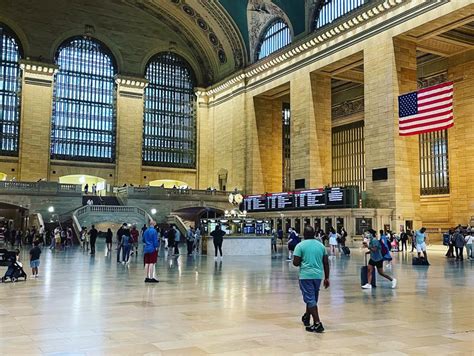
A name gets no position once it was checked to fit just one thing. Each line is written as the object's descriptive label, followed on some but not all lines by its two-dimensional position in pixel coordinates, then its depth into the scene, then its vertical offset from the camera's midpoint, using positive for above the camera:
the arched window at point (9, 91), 38.72 +9.84
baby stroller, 10.70 -0.99
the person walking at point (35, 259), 11.60 -0.83
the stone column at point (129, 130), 42.00 +7.51
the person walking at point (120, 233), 16.52 -0.39
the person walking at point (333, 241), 20.45 -0.73
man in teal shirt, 5.93 -0.56
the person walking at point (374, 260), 9.80 -0.71
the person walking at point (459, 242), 18.36 -0.69
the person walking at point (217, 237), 17.97 -0.50
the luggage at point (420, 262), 15.48 -1.17
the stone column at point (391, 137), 25.92 +4.33
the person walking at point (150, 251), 10.74 -0.59
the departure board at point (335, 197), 27.09 +1.35
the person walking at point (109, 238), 21.95 -0.66
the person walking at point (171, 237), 19.89 -0.56
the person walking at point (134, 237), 18.95 -0.55
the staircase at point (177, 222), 31.06 +0.03
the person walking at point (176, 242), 19.78 -0.74
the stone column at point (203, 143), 45.03 +6.83
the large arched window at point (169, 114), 44.12 +9.30
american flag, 22.56 +5.06
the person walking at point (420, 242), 15.75 -0.59
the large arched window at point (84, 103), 41.06 +9.53
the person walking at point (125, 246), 15.17 -0.69
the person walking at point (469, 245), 18.97 -0.82
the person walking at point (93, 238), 20.02 -0.60
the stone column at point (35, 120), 38.44 +7.67
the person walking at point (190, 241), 20.14 -0.71
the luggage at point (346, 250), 20.56 -1.09
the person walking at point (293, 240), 17.36 -0.58
